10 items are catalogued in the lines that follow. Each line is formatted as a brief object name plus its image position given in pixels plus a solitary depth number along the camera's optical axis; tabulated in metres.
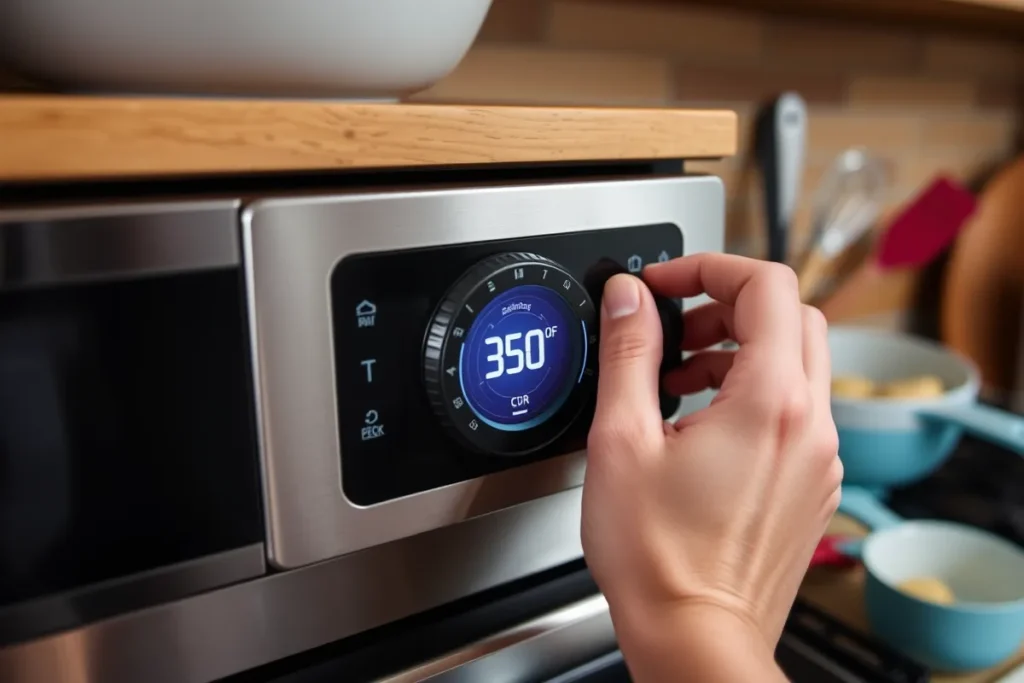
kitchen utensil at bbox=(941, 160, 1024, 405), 1.22
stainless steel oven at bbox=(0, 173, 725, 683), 0.33
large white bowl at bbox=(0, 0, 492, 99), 0.34
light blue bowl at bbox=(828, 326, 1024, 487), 0.79
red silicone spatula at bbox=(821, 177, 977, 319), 1.12
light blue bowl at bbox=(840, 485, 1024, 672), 0.57
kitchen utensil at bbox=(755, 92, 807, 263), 0.99
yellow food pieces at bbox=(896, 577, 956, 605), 0.63
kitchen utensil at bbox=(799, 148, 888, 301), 1.06
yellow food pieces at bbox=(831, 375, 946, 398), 0.88
